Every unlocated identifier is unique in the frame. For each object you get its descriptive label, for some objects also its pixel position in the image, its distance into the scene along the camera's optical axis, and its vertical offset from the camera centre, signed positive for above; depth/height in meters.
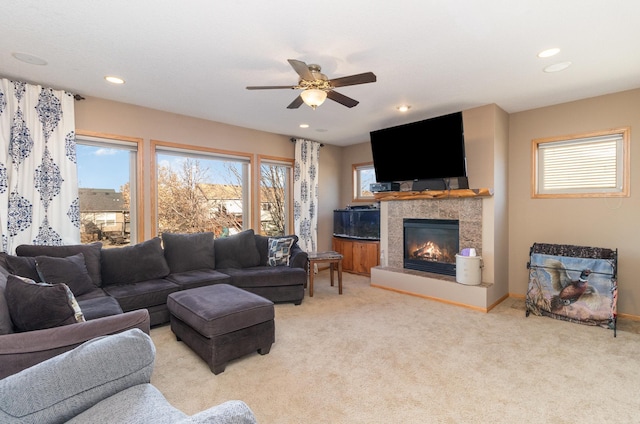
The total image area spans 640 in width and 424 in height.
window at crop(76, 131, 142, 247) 3.65 +0.27
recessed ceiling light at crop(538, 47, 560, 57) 2.47 +1.28
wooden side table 4.36 -0.77
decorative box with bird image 3.18 -0.86
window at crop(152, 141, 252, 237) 4.23 +0.28
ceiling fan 2.27 +1.00
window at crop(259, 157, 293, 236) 5.34 +0.23
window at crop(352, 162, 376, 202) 6.11 +0.56
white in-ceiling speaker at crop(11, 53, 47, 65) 2.54 +1.30
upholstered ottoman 2.38 -0.95
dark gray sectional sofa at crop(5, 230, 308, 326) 2.76 -0.72
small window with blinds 3.52 +0.52
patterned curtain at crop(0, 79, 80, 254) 2.99 +0.44
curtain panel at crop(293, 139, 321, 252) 5.53 +0.28
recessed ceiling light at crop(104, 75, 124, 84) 2.98 +1.30
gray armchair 0.93 -0.59
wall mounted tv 3.82 +0.79
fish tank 5.55 -0.28
